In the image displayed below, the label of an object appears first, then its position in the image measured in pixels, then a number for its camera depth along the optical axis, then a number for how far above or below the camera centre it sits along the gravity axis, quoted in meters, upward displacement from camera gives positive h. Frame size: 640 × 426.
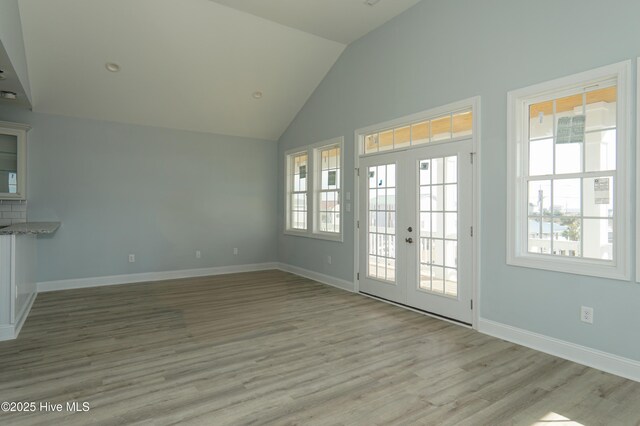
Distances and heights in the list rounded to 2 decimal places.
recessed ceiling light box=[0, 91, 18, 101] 4.48 +1.47
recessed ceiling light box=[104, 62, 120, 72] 4.98 +2.04
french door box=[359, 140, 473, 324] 3.92 -0.19
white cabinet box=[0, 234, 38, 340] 3.40 -0.74
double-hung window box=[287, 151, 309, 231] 6.91 +0.45
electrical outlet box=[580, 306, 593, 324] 2.94 -0.84
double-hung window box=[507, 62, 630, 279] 2.81 +0.35
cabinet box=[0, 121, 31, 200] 4.93 +0.70
